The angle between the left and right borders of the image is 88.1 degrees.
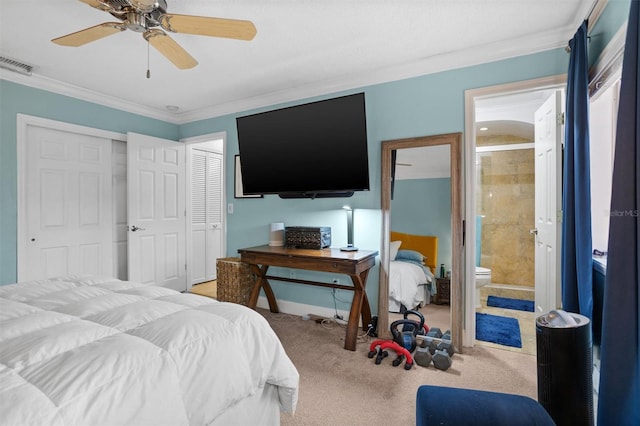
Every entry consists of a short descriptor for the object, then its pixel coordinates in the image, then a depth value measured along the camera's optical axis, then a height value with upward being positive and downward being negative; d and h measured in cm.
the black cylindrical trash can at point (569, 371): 151 -74
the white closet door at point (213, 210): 516 +2
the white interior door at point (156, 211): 383 +0
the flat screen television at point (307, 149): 281 +57
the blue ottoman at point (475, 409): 110 -70
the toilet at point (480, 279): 366 -76
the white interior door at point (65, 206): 316 +6
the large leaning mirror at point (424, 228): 268 -15
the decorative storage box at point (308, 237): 313 -25
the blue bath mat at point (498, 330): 284 -111
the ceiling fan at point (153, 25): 171 +102
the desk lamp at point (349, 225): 313 -13
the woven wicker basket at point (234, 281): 349 -75
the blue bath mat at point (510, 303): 399 -116
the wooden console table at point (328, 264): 264 -46
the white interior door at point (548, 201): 249 +9
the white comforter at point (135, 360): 84 -45
